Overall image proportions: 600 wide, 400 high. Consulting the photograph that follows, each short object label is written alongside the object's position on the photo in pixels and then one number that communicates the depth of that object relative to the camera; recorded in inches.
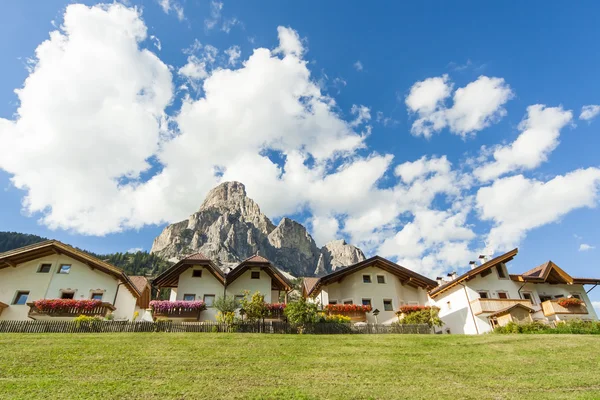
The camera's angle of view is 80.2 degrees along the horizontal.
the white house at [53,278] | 1058.1
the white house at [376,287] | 1234.6
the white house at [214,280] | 1181.1
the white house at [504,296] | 1093.1
